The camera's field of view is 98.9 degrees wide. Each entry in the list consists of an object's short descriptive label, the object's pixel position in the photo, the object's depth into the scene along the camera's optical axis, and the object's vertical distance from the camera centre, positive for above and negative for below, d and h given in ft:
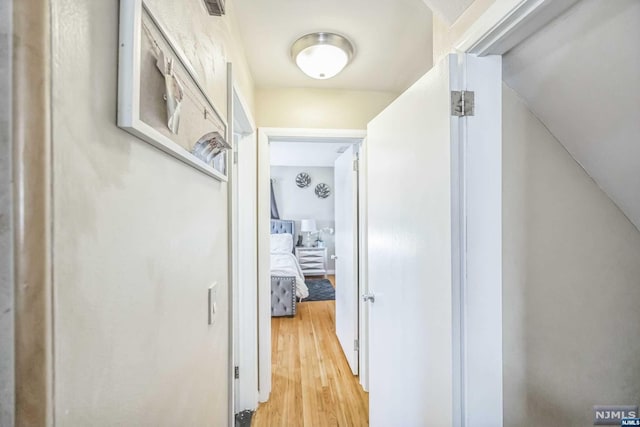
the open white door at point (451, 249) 3.14 -0.38
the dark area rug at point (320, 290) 14.70 -4.24
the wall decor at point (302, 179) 20.59 +2.93
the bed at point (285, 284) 11.94 -2.98
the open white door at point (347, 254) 7.85 -1.13
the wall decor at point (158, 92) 1.43 +0.83
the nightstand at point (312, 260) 18.85 -2.96
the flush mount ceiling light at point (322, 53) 5.11 +3.19
